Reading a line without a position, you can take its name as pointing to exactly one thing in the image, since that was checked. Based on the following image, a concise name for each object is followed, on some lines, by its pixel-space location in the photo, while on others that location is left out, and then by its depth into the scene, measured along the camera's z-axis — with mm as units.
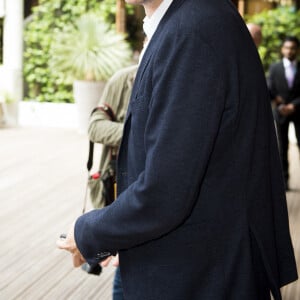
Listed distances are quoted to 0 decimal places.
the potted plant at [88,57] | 10922
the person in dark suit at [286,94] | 7254
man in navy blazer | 1192
